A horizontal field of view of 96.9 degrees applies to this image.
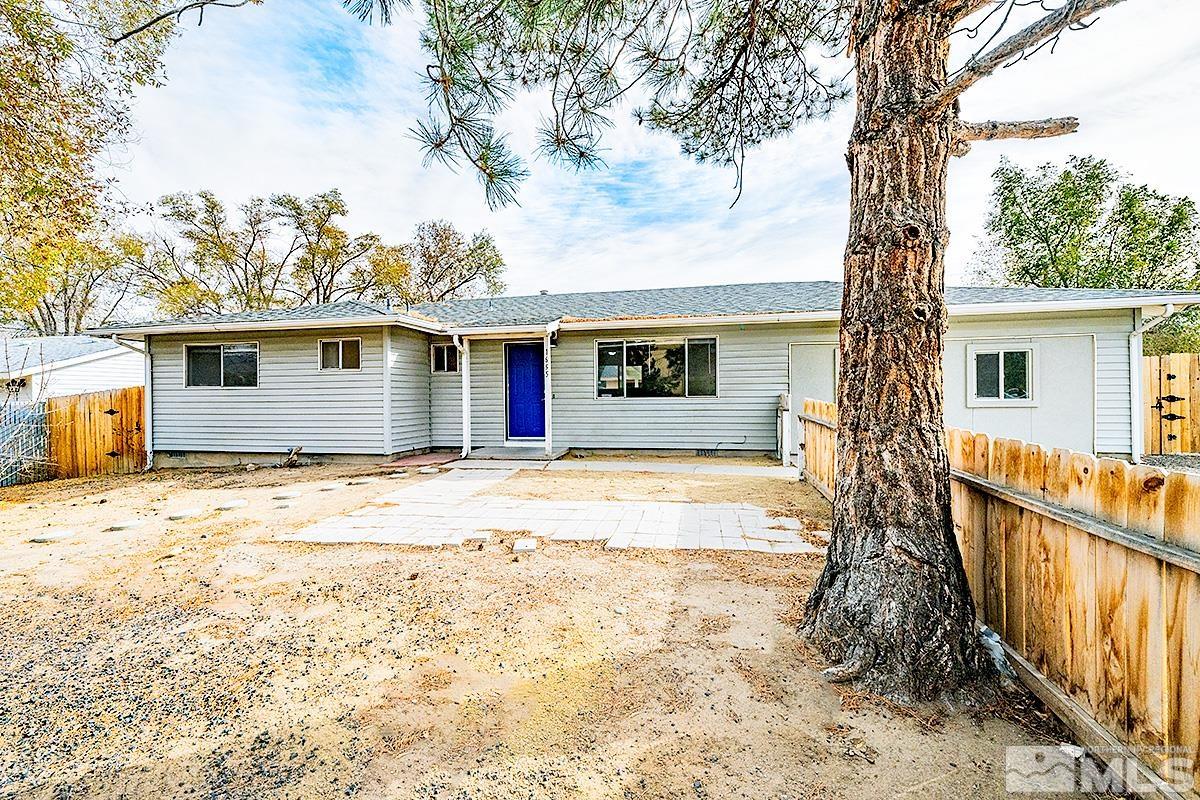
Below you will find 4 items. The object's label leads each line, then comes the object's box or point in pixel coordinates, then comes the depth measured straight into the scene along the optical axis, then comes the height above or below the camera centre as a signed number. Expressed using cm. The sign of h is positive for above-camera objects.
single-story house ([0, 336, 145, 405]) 1384 +97
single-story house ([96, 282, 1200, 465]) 863 +32
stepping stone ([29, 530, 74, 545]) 499 -133
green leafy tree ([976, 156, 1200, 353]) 1700 +521
